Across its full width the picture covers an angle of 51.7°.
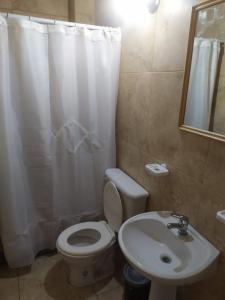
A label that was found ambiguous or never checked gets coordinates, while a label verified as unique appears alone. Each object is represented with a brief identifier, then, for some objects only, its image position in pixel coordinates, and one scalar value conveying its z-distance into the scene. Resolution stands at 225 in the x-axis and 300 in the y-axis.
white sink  1.01
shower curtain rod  1.47
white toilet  1.61
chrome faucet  1.23
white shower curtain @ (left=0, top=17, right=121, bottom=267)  1.58
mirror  1.04
